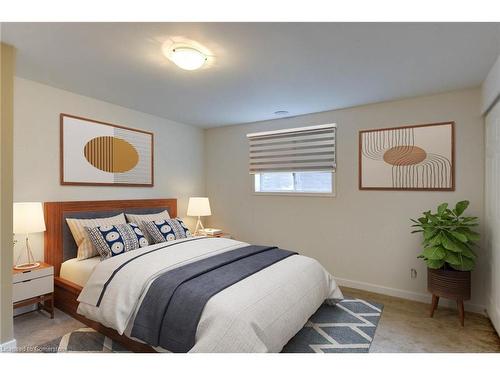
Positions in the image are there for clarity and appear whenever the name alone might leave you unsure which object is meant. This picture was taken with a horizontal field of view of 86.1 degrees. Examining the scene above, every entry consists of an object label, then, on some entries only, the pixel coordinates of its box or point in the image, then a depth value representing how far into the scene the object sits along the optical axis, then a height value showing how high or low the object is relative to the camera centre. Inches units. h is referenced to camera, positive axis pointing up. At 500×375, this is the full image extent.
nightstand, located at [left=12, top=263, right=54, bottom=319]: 90.6 -35.9
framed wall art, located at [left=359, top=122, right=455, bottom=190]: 114.3 +13.6
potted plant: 97.0 -24.0
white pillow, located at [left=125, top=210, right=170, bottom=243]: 125.7 -16.6
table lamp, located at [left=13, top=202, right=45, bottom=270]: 93.1 -12.5
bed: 63.9 -31.5
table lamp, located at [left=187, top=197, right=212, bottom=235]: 160.7 -12.7
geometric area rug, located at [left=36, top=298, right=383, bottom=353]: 81.7 -49.7
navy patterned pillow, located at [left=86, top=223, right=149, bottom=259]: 104.0 -21.7
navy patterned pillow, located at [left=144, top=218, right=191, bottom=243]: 123.4 -21.1
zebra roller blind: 142.3 +21.3
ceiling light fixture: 76.8 +37.8
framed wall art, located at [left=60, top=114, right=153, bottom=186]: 117.3 +15.3
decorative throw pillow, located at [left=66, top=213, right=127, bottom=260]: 109.4 -20.5
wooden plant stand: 98.0 -36.4
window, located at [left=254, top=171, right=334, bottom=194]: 146.6 +2.8
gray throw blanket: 66.6 -30.5
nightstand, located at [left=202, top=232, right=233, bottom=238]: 160.0 -30.0
